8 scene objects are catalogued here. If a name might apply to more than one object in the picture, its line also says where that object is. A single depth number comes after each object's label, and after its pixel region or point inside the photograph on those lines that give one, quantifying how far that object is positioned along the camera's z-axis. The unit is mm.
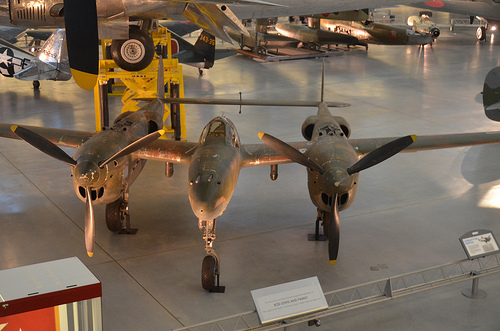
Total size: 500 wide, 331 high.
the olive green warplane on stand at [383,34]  34188
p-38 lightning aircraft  9945
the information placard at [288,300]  7884
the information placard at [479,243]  9734
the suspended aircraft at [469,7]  29266
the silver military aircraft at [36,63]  23078
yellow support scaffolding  16125
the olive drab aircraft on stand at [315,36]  32969
